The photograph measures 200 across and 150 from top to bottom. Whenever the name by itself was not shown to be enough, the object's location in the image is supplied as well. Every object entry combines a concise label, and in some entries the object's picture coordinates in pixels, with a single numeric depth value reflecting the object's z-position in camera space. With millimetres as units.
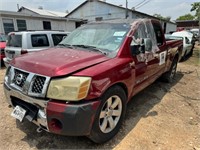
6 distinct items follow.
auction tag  3608
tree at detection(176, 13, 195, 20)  66820
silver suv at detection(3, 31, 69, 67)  4904
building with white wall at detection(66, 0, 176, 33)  19045
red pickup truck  1793
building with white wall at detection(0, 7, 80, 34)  12496
